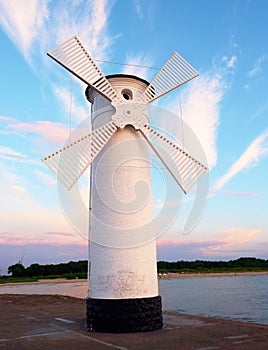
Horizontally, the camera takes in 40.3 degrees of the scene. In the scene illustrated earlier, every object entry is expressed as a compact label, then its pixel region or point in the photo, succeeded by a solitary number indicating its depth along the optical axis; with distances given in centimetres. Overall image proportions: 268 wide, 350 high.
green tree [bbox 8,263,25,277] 7025
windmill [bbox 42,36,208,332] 797
